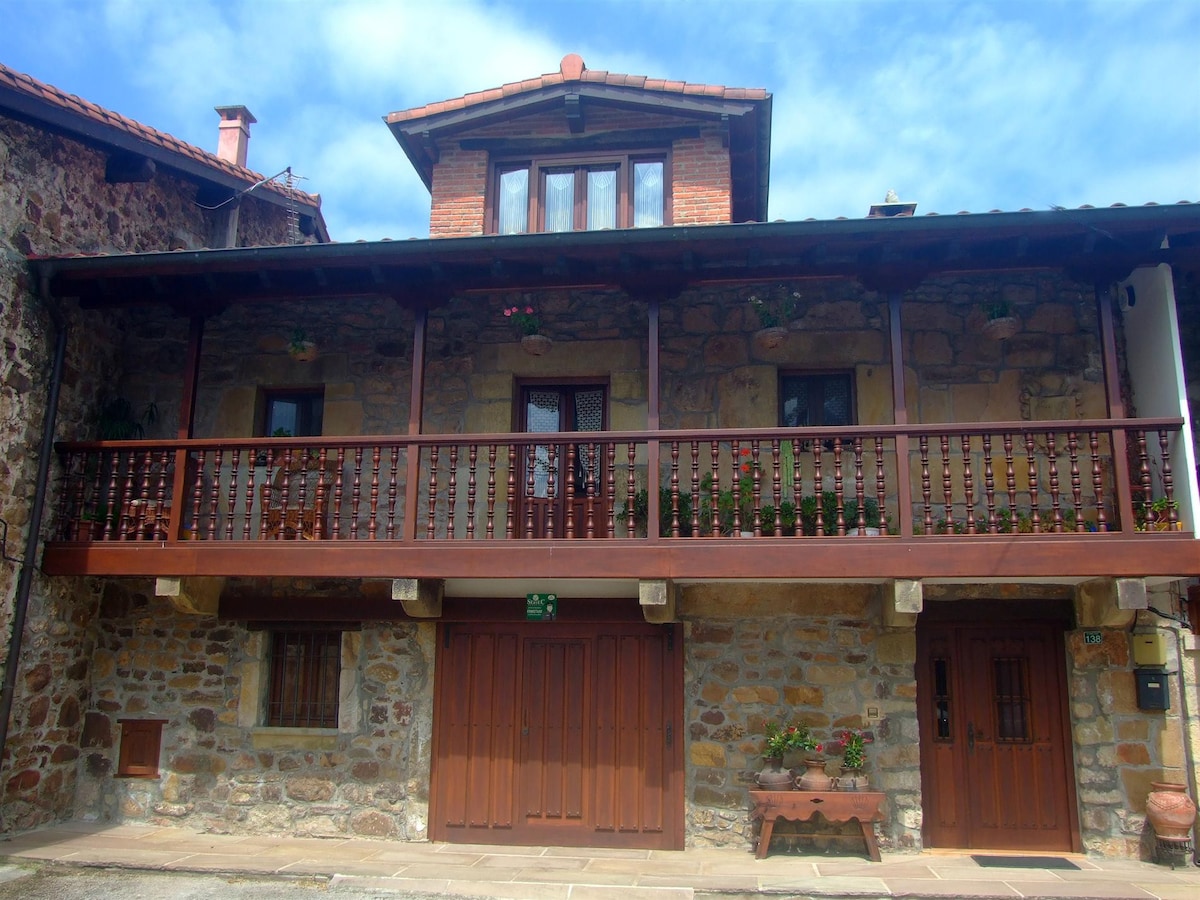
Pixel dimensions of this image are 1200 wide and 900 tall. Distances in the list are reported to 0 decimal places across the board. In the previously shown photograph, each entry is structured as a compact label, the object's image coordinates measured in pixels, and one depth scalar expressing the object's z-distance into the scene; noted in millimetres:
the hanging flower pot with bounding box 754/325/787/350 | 8289
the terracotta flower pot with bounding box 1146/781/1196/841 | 7469
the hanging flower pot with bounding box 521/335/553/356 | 8500
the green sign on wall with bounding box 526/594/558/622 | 8531
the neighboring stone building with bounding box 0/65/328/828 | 8141
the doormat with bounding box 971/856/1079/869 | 7664
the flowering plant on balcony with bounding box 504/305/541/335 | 8523
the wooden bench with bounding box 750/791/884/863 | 7641
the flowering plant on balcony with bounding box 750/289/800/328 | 8383
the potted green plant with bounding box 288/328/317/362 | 9039
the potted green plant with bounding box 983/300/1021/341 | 8164
